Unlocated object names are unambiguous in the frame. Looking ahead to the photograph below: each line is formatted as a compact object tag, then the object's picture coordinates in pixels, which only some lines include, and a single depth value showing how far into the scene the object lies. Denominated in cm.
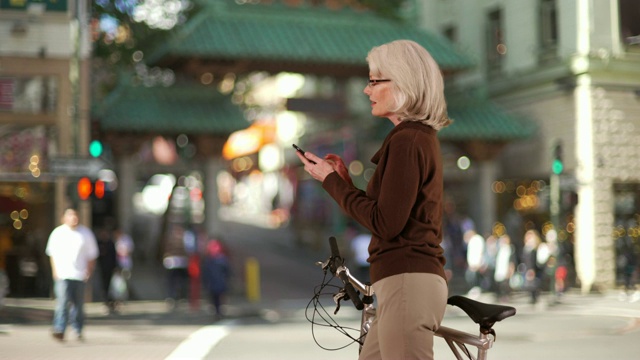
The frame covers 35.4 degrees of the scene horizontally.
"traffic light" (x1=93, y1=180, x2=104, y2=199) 2008
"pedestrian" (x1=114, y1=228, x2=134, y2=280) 2253
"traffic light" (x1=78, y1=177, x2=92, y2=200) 1938
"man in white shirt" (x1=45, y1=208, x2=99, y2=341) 1309
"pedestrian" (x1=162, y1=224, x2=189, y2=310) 2041
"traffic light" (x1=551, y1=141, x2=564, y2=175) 2203
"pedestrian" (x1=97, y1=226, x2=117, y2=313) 2034
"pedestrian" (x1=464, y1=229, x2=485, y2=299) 2302
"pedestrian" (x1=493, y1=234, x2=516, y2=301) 2209
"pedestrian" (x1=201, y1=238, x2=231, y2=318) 1925
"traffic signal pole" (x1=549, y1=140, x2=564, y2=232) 2194
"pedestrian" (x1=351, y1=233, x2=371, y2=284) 2171
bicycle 375
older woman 335
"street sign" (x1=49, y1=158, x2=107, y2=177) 1838
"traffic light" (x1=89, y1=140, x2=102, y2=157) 1997
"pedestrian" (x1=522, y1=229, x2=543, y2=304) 2112
